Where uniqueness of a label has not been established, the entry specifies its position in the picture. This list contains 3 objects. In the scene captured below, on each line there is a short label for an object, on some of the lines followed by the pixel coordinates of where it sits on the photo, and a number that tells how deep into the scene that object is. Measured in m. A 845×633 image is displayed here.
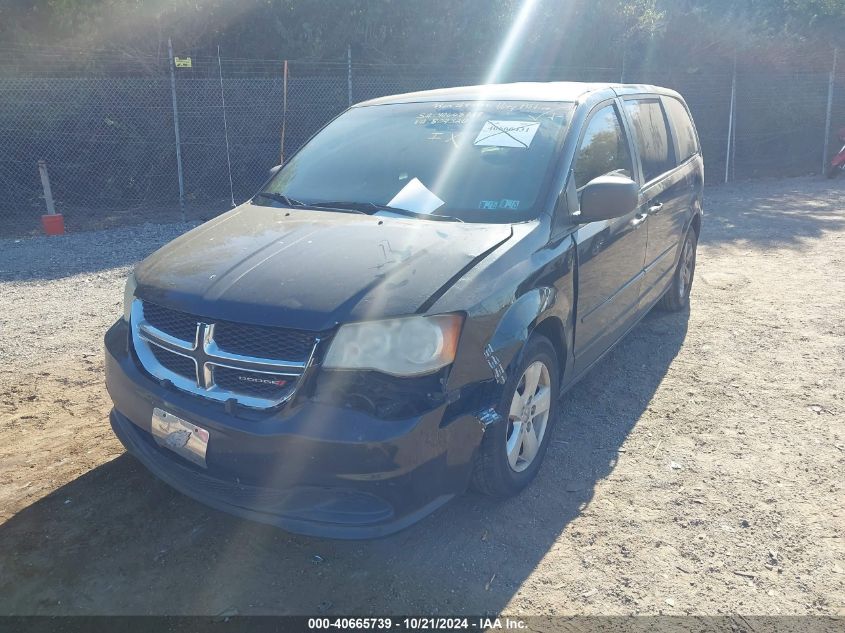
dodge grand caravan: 2.68
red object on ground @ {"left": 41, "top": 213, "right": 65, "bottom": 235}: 9.66
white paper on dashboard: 3.68
